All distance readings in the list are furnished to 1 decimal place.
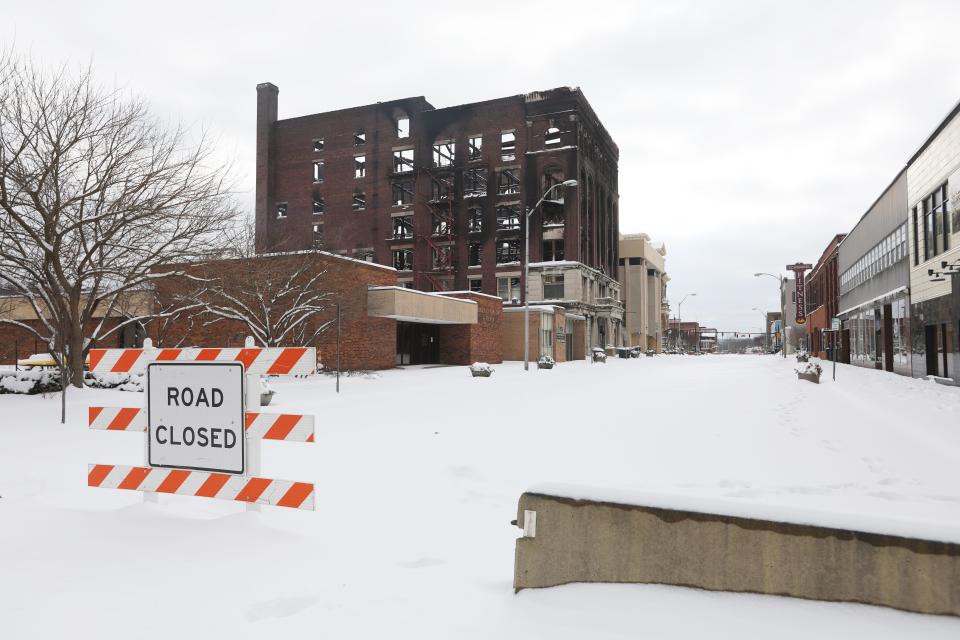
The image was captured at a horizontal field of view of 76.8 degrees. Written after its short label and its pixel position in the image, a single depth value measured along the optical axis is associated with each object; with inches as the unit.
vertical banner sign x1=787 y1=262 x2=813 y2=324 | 3307.1
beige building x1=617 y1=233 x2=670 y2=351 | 3302.2
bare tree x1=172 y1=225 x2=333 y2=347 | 1003.3
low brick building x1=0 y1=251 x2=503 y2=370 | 1046.4
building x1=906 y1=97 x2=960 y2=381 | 891.4
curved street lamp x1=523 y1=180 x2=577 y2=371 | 1353.0
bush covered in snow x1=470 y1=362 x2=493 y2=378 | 1091.9
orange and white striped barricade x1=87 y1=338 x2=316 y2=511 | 195.0
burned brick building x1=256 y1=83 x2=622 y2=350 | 2247.8
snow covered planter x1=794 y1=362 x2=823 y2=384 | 965.8
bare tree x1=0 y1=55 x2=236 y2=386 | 635.5
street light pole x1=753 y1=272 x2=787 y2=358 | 2238.7
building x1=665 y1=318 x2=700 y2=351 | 5758.4
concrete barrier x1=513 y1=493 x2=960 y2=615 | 123.3
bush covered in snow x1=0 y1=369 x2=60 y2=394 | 653.3
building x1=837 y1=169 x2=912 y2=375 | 1200.2
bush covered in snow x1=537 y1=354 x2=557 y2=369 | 1504.7
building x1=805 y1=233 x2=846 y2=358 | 2221.9
